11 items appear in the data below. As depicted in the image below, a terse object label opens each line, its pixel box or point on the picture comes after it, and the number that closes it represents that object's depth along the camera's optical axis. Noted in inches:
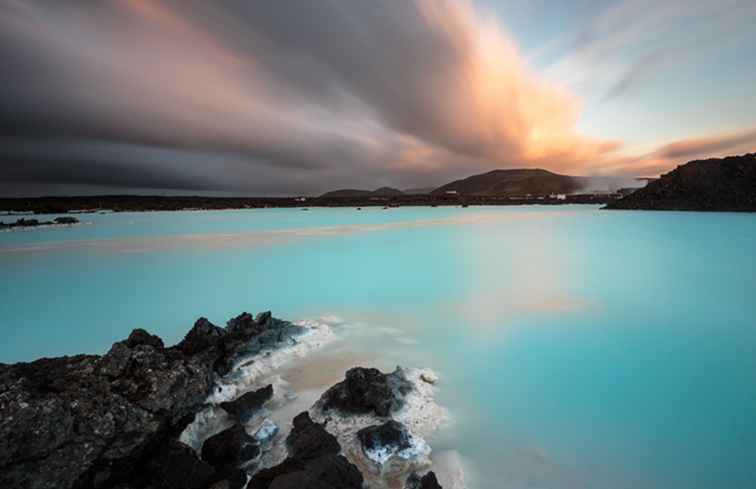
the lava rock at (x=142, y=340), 154.1
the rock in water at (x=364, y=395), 130.4
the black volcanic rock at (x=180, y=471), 91.4
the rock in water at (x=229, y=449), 105.7
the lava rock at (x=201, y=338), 170.2
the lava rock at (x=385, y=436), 109.4
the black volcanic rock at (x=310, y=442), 104.6
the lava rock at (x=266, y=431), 115.1
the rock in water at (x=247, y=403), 130.3
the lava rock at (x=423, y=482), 92.3
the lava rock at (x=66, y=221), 1099.9
